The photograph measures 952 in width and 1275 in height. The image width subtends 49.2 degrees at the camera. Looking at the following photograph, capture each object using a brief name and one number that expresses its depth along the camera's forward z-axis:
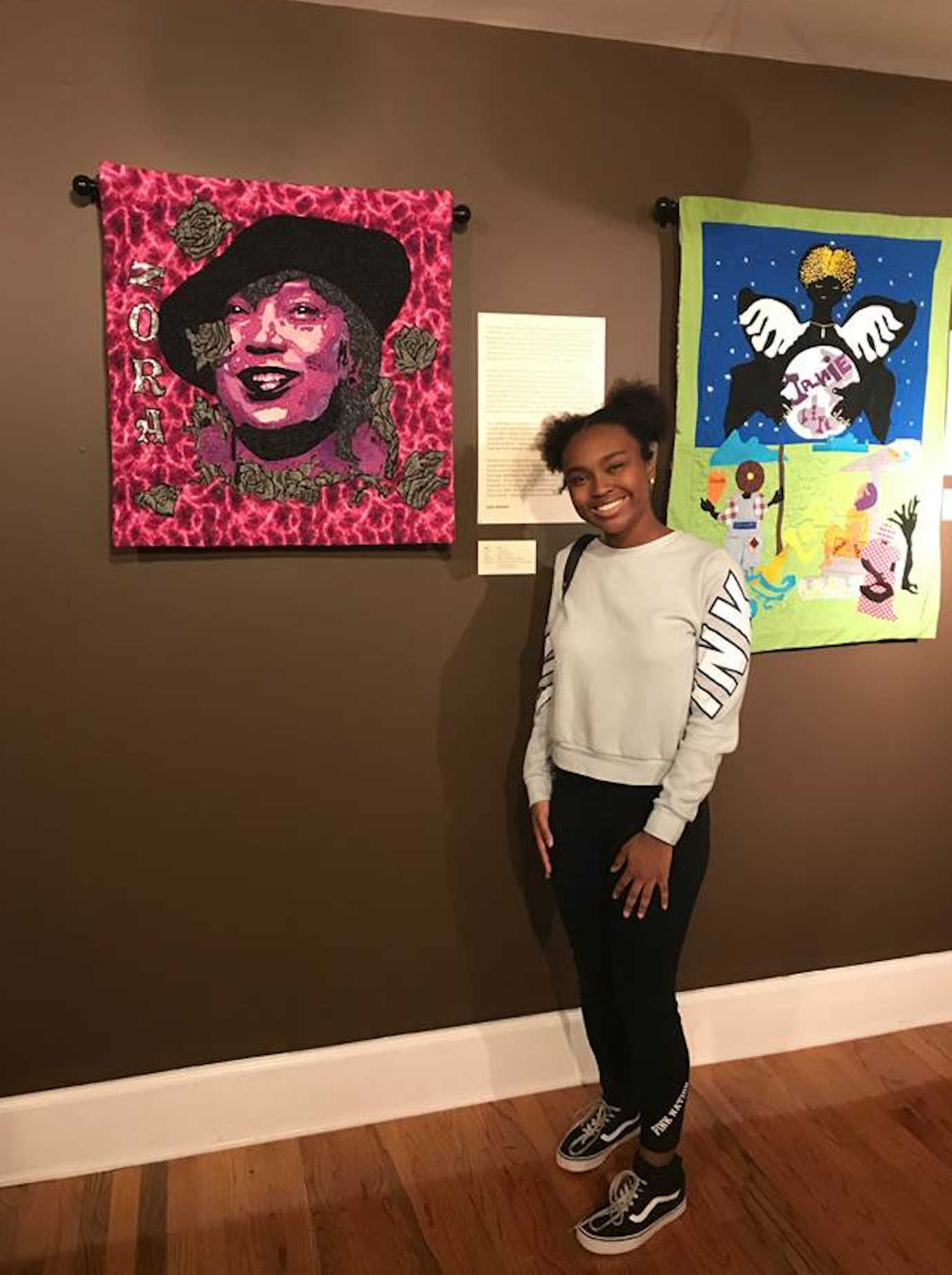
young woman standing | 1.77
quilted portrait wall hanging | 1.87
